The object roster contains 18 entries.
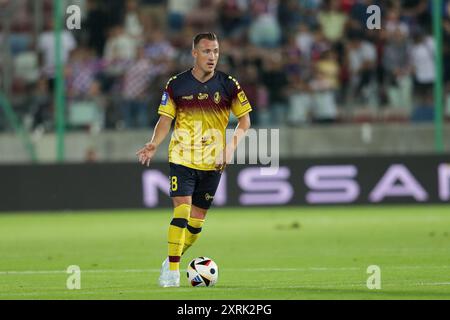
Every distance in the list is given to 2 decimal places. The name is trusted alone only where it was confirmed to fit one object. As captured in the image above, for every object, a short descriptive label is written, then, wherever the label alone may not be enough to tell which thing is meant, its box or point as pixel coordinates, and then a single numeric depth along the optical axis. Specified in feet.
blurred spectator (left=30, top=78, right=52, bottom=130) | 71.92
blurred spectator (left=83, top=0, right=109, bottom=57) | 73.92
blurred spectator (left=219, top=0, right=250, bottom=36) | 76.02
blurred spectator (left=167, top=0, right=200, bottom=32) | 76.48
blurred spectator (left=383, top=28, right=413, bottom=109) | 71.36
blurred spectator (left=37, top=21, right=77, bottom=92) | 72.95
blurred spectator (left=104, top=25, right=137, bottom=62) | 73.82
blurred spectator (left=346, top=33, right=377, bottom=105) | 71.51
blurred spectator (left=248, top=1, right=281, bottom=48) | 75.10
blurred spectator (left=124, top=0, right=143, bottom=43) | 74.84
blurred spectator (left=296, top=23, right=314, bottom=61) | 74.43
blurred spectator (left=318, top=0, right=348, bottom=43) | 74.59
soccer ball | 33.94
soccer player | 35.12
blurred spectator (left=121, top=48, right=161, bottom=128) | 71.61
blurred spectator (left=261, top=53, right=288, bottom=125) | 72.18
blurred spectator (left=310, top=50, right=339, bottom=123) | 72.33
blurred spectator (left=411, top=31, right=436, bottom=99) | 71.41
